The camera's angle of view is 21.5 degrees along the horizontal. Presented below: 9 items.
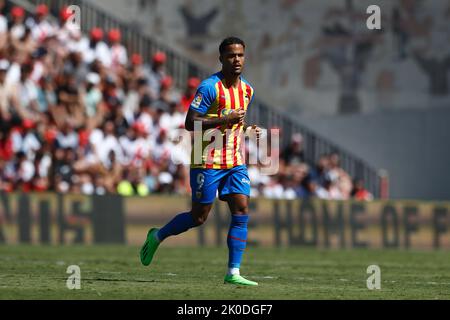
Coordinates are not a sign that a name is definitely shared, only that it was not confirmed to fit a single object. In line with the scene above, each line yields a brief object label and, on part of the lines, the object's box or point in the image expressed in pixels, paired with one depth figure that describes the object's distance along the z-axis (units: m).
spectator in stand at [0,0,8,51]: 24.19
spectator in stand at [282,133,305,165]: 27.53
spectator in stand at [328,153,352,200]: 27.70
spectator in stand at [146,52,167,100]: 27.33
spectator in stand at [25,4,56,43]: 25.23
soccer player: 12.17
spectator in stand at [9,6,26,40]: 24.56
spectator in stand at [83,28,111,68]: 25.88
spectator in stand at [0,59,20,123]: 23.33
